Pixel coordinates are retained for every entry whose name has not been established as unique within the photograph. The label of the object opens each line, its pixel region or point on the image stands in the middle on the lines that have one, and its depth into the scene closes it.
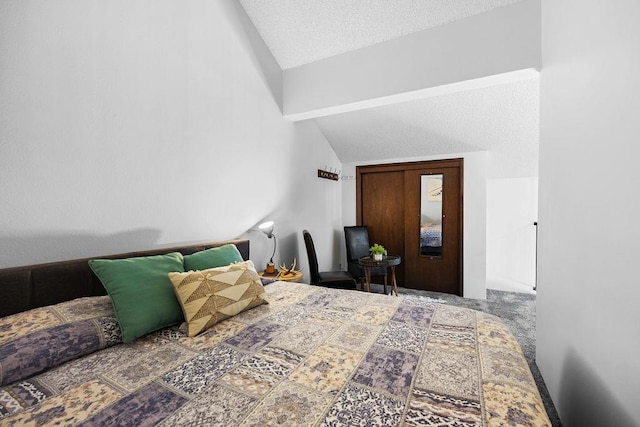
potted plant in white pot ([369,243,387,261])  3.58
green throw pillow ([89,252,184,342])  1.30
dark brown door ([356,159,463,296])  4.05
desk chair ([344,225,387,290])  4.30
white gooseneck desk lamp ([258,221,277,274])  2.75
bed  0.82
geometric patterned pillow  1.41
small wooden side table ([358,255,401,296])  3.42
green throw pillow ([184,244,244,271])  1.73
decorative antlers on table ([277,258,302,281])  2.75
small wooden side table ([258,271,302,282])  2.75
